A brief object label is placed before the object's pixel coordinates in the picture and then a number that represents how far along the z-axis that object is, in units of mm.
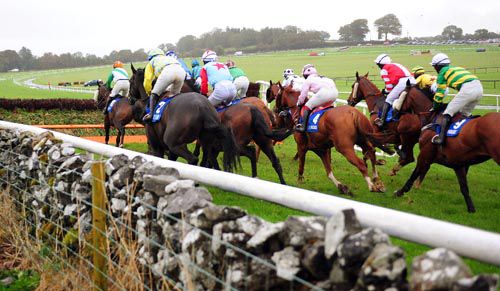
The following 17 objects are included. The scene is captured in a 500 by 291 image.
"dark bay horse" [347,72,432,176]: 8031
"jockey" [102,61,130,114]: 12569
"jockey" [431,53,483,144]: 6602
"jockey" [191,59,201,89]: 11805
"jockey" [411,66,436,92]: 8491
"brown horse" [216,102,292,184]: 8180
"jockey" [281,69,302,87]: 10647
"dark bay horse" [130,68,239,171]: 7098
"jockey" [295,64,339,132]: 8227
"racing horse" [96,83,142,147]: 12290
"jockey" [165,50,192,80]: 11517
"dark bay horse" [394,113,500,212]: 5992
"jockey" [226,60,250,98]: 11047
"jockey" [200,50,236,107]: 8602
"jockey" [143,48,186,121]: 7691
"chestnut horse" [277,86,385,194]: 7707
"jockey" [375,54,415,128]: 8953
